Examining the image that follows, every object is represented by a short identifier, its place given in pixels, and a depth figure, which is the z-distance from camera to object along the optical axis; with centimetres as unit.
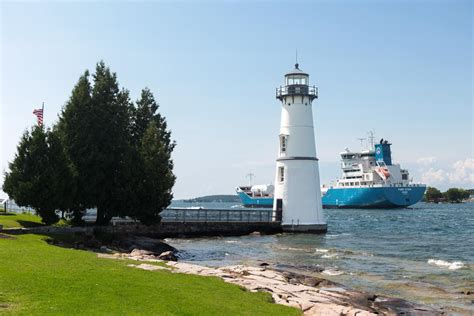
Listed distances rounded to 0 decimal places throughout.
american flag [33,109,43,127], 3405
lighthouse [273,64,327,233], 4416
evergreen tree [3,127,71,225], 2788
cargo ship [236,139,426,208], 10494
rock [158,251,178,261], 2333
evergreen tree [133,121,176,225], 3216
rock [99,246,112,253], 2380
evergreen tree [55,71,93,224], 3098
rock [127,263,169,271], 1708
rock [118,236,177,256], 2812
